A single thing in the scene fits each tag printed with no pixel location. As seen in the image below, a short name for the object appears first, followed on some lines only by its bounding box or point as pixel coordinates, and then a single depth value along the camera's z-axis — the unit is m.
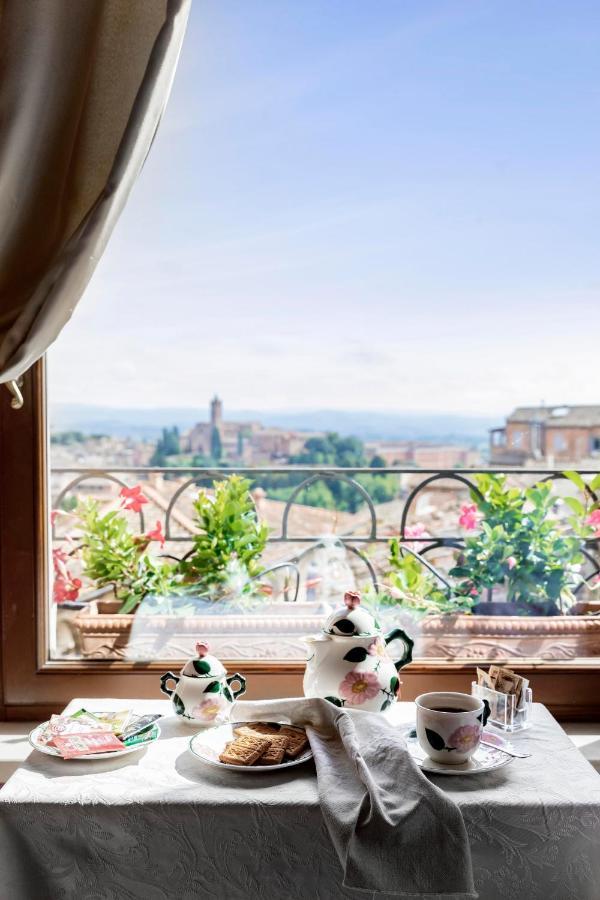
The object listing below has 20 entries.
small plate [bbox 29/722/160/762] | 1.29
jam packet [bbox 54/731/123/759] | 1.30
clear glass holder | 1.43
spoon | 1.30
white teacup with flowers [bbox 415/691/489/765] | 1.27
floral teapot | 1.42
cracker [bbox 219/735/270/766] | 1.26
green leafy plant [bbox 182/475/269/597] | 1.91
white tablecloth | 1.16
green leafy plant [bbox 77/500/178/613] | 1.89
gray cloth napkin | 1.07
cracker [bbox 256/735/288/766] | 1.26
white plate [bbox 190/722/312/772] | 1.25
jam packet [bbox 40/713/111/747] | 1.36
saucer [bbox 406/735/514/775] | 1.25
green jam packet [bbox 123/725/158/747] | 1.35
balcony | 1.84
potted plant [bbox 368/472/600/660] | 1.88
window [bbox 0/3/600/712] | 1.82
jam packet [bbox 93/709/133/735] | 1.39
